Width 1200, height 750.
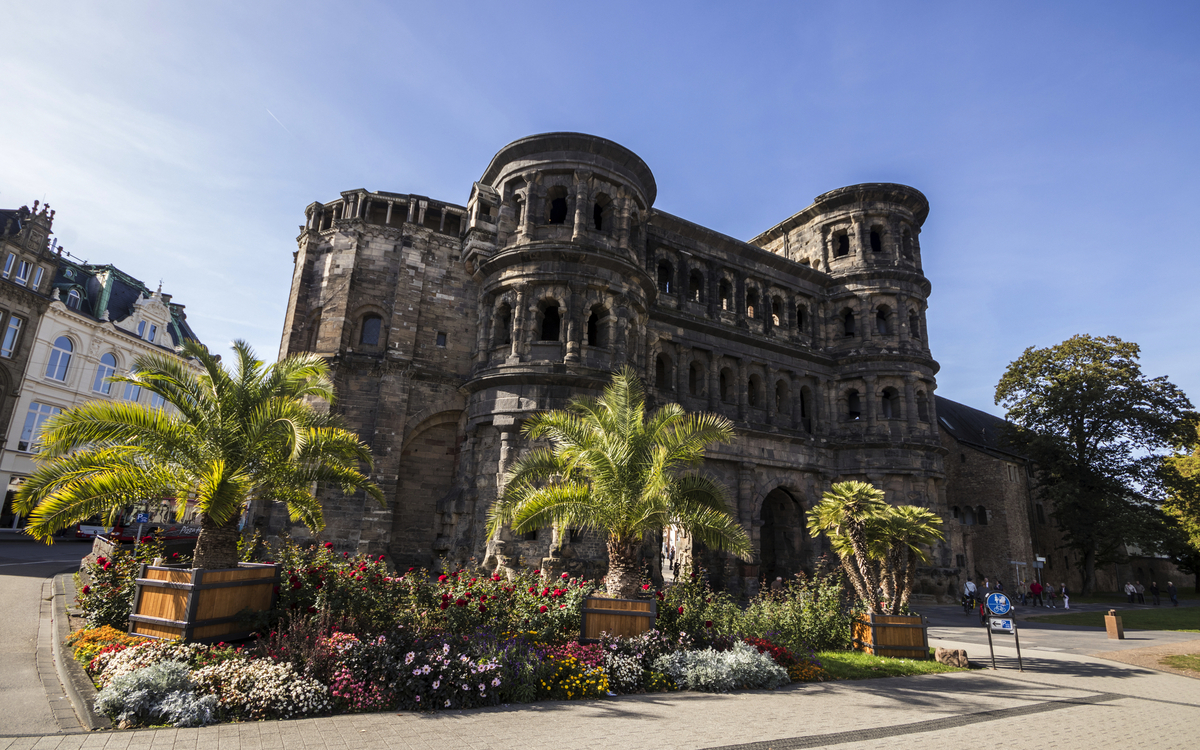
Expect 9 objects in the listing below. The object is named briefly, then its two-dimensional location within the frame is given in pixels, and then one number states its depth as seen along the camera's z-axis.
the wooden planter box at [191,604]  8.72
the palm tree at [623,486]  11.53
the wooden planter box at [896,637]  13.23
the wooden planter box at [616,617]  10.67
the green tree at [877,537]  14.06
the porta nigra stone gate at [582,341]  19.81
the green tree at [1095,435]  32.81
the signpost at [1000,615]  12.38
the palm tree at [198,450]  9.37
